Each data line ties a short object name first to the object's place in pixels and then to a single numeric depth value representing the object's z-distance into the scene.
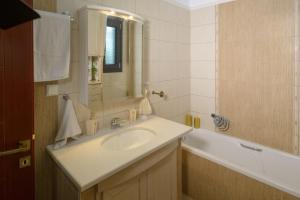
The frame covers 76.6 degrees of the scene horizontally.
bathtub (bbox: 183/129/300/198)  1.58
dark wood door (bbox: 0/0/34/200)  0.96
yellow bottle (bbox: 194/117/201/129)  2.59
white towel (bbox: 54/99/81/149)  1.30
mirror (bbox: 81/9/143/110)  1.45
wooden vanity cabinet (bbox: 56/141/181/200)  1.07
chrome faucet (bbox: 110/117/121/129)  1.66
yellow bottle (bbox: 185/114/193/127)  2.60
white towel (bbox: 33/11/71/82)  1.16
